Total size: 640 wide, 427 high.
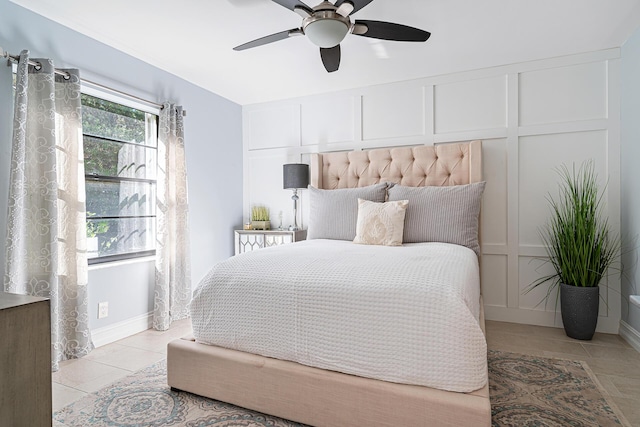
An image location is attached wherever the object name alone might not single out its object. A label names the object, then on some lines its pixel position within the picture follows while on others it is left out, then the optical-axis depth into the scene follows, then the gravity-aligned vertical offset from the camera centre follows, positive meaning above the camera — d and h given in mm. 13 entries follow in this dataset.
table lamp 3883 +366
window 2885 +296
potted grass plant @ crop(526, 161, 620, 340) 2771 -345
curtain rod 2219 +992
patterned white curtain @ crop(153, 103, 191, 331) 3227 -154
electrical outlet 2834 -799
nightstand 3908 -325
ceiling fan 1918 +1089
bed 1404 -598
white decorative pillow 2771 -127
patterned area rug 1733 -1052
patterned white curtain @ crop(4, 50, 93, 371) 2254 +51
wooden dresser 1006 -447
